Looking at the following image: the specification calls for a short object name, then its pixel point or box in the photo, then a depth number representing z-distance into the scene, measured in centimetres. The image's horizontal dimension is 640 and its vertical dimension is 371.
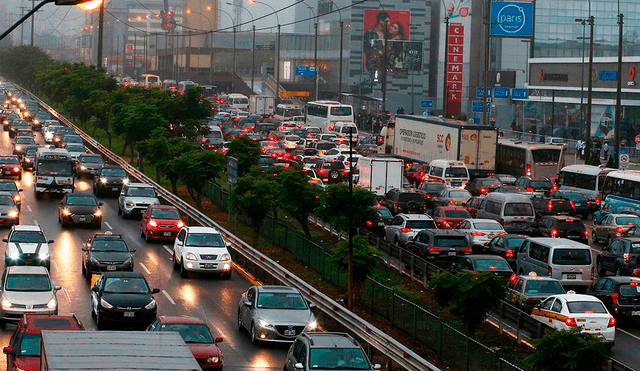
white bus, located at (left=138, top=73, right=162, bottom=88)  18375
